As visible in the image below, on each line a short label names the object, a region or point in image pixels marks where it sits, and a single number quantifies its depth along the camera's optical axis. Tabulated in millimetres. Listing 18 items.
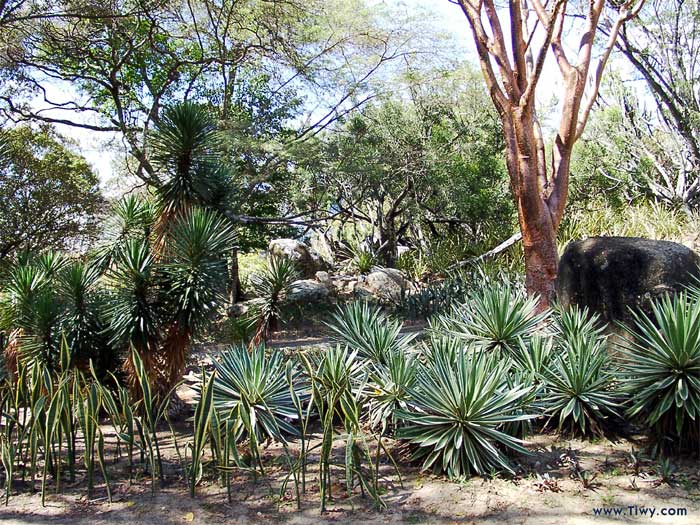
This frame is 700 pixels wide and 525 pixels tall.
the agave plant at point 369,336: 6383
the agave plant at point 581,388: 5363
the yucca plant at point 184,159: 6984
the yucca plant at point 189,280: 6383
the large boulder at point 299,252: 17812
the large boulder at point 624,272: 6410
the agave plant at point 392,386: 5387
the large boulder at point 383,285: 16250
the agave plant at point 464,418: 4770
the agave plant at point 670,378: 4777
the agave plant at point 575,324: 6078
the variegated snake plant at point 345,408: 4407
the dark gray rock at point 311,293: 15384
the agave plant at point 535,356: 5648
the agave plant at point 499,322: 6270
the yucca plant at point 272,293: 8172
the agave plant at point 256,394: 5309
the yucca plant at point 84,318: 6559
